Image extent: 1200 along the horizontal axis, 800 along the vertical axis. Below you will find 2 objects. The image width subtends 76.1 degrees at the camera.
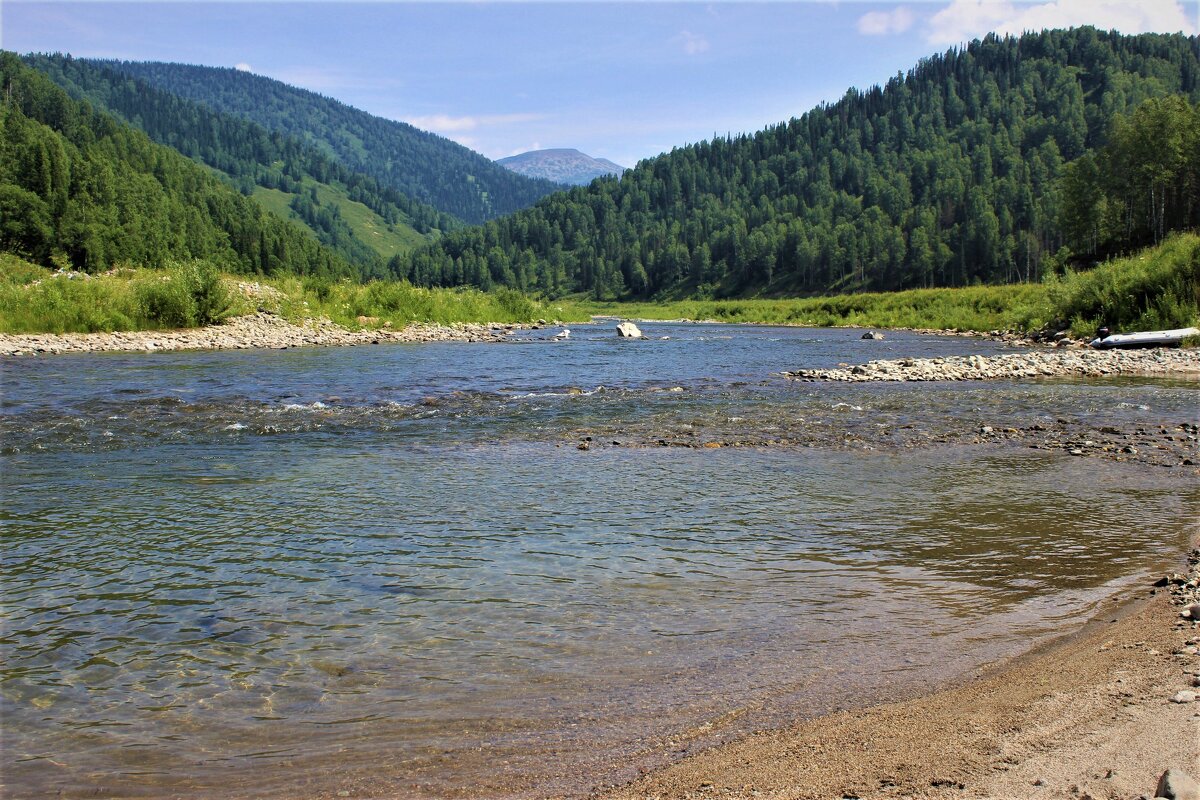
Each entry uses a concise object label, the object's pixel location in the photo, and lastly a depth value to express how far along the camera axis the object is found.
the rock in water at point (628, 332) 56.14
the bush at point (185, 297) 41.81
